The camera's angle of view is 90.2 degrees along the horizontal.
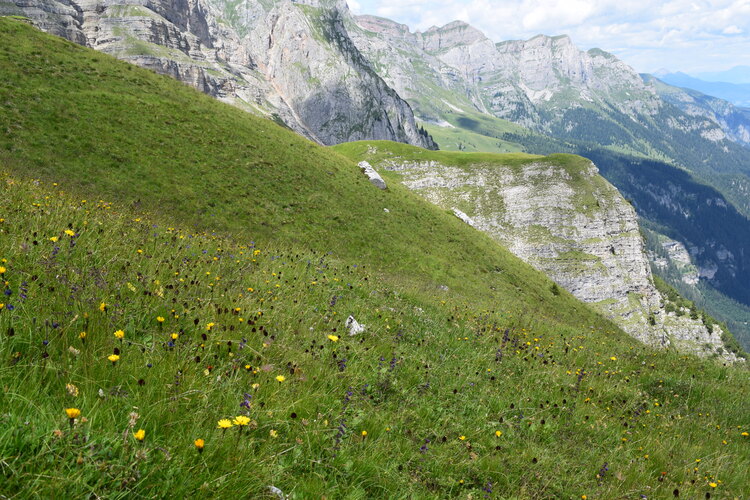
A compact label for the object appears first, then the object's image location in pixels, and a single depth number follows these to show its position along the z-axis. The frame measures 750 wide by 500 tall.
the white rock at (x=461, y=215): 63.79
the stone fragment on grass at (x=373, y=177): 42.00
